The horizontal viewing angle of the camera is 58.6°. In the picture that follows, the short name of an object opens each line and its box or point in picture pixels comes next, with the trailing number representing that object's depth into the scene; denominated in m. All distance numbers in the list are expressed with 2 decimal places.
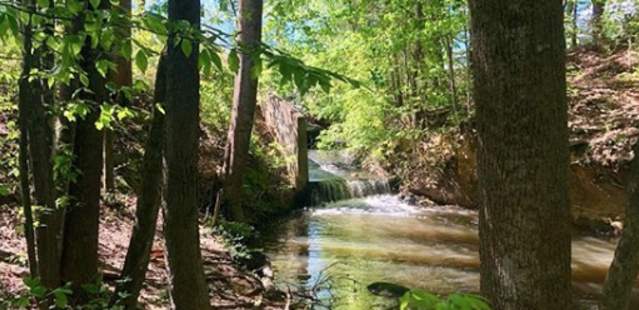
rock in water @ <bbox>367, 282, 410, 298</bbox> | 7.02
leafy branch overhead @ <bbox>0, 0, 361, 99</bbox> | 1.64
